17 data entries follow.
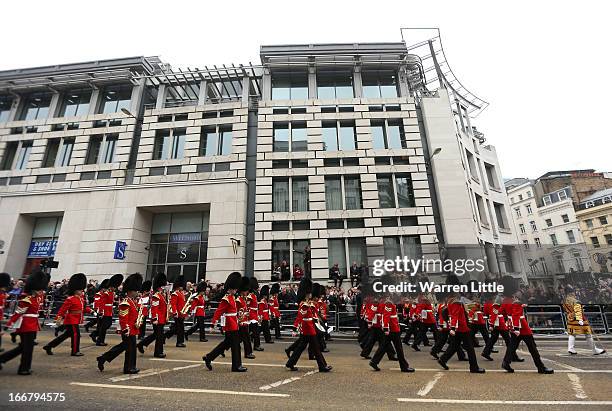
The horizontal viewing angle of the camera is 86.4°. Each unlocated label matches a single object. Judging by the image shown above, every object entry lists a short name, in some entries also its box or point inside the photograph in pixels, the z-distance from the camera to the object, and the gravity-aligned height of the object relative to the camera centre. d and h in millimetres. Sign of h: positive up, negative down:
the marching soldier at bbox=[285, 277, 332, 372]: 8289 -774
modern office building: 22438 +9786
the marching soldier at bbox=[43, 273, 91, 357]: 9500 -199
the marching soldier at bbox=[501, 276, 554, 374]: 8289 -1011
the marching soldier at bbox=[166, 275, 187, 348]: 12109 -448
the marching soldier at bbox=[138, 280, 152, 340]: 11797 +377
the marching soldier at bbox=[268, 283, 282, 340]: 14336 -458
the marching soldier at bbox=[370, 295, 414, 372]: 8578 -978
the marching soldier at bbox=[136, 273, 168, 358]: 10023 -362
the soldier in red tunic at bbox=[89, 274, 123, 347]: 11812 -368
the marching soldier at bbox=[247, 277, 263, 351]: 11404 -607
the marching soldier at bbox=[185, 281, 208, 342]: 13416 -434
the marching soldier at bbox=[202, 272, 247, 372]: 8164 -701
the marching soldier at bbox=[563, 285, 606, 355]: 10820 -999
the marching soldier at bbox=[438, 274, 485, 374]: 8562 -1002
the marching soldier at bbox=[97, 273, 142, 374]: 7570 -743
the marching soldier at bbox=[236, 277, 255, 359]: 9312 -454
